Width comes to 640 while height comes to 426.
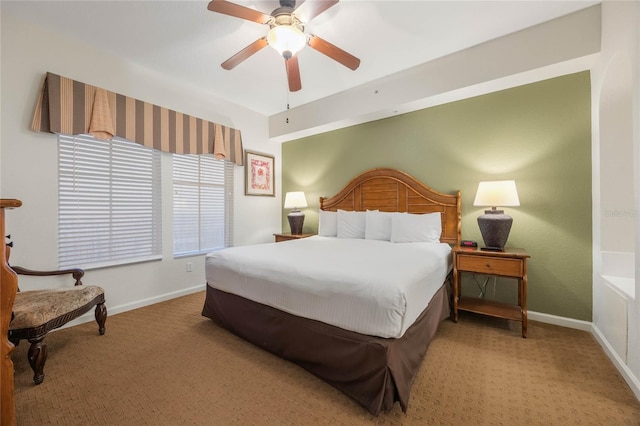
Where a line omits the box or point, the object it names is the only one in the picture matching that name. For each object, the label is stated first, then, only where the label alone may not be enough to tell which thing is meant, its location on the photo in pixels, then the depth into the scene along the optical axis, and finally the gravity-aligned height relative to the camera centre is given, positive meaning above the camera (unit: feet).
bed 4.77 -2.10
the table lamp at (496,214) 8.02 -0.04
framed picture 14.17 +2.24
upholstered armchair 5.58 -2.36
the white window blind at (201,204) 11.46 +0.41
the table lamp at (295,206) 14.03 +0.36
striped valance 7.78 +3.41
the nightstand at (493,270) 7.48 -1.78
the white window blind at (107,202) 8.39 +0.36
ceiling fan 5.80 +4.57
